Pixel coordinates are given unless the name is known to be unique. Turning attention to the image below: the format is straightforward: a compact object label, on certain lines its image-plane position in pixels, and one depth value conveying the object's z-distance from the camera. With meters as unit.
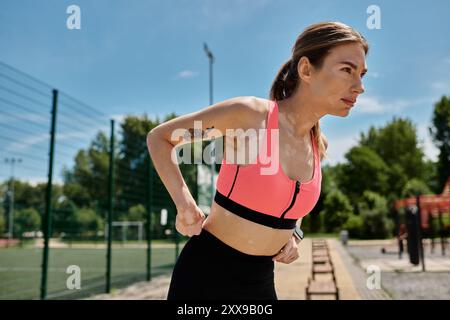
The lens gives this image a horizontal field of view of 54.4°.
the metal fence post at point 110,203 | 9.15
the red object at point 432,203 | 20.72
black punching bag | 11.97
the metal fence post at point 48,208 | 7.12
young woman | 1.52
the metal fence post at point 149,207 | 11.38
